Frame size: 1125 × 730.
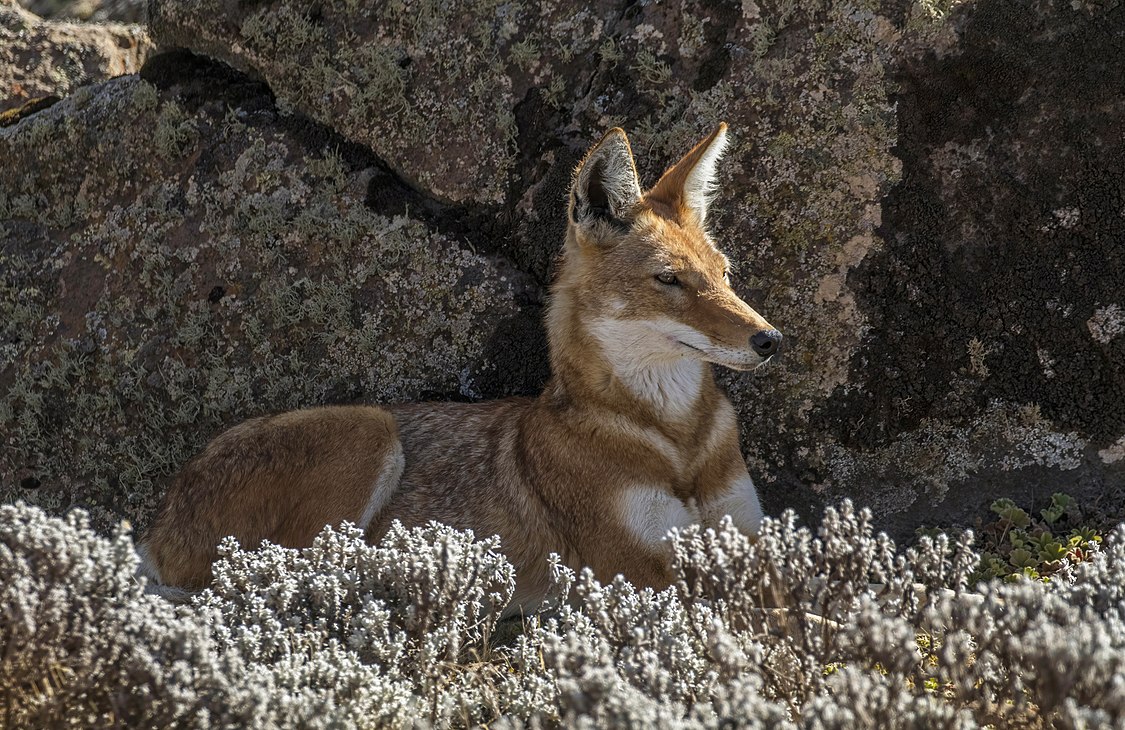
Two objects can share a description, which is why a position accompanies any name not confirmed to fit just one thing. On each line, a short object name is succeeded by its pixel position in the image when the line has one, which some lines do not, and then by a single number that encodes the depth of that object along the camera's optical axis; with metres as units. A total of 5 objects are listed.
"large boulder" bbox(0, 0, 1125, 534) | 11.32
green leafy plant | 10.39
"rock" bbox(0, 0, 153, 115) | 18.44
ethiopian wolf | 10.30
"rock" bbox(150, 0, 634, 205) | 13.19
